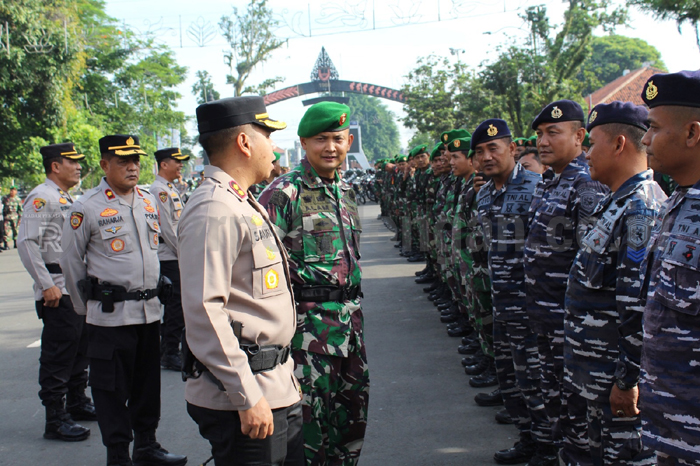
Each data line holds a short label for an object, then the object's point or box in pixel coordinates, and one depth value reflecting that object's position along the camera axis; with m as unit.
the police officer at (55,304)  4.76
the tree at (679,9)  9.23
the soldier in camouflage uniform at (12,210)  19.75
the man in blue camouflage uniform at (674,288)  2.00
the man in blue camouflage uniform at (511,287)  3.92
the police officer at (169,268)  6.39
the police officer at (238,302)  2.14
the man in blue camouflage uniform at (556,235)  3.45
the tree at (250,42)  37.19
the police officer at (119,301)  3.93
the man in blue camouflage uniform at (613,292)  2.60
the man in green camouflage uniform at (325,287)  3.11
